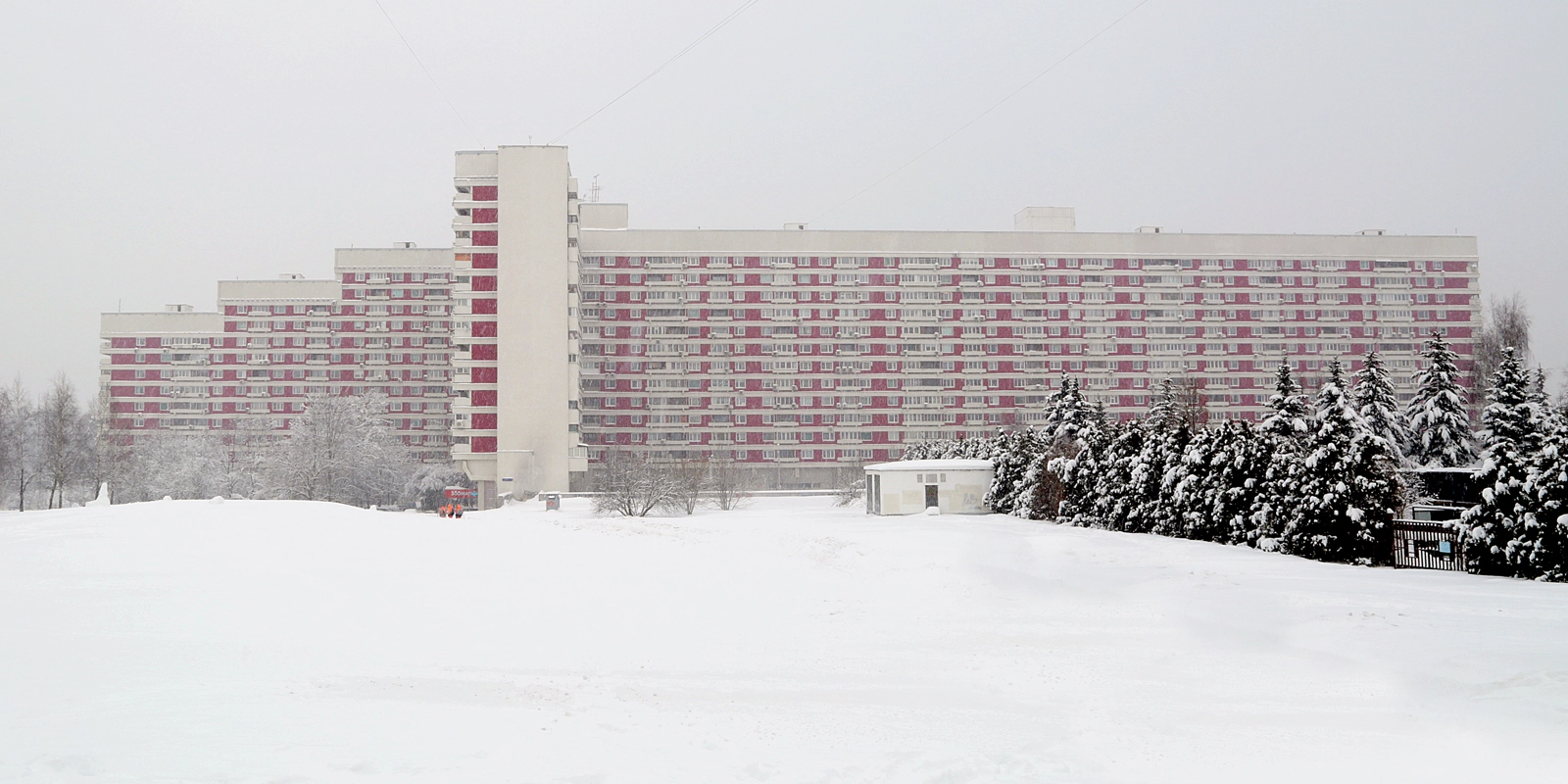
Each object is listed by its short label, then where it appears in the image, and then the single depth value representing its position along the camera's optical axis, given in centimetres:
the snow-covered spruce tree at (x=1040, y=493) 4100
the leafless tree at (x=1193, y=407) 4411
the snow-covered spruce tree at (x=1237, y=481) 2803
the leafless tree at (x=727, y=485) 6450
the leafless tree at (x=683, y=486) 5731
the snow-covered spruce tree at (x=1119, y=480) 3462
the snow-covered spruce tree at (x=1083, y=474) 3766
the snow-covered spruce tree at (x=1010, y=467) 4572
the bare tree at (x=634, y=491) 5428
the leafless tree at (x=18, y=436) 6177
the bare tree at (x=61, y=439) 6075
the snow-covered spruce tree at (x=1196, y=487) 2989
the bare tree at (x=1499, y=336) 6919
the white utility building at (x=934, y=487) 4888
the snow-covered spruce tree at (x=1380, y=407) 4588
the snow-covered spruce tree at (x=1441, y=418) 4653
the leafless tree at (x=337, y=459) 6259
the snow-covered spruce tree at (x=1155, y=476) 3212
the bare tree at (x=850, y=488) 6656
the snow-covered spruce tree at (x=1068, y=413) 4972
